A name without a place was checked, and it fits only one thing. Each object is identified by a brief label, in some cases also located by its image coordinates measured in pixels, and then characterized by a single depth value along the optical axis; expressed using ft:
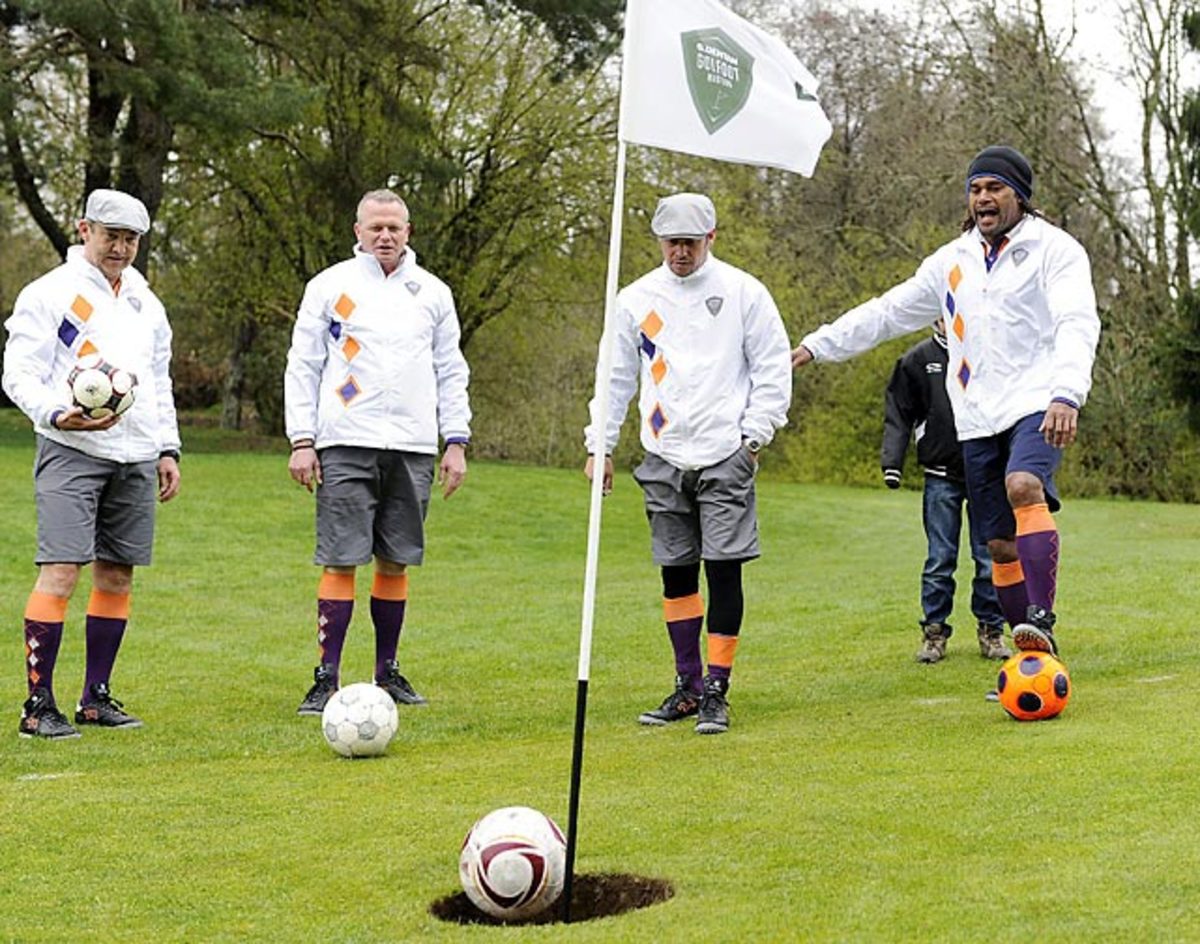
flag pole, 15.48
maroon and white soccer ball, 14.97
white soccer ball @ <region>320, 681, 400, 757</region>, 22.31
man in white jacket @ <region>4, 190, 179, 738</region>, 24.79
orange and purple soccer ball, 22.11
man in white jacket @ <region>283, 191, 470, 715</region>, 26.55
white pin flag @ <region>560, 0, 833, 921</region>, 18.67
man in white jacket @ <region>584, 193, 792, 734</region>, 24.26
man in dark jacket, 31.09
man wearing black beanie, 22.61
